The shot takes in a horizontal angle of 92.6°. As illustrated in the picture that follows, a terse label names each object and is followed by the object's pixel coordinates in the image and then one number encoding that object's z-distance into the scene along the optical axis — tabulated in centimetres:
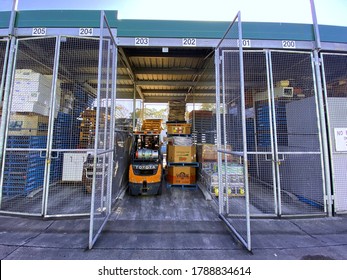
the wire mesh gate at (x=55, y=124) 333
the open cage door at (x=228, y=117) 319
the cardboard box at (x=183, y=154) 504
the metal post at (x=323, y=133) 343
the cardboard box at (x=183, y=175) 506
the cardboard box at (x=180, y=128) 540
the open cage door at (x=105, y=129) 257
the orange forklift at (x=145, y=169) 427
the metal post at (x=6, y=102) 333
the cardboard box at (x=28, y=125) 362
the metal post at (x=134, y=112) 612
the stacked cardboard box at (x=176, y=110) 692
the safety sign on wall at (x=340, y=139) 353
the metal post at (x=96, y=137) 228
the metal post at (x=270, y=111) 342
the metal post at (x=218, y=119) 339
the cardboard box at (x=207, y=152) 481
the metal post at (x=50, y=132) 322
